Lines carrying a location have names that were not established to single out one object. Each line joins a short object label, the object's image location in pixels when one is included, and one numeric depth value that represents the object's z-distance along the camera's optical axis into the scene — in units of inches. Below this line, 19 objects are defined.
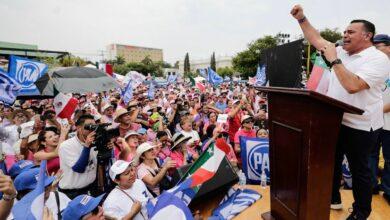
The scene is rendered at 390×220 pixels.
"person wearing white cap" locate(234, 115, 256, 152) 237.0
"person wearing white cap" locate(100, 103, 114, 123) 325.6
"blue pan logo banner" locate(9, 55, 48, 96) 267.0
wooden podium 80.0
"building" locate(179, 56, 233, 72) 4940.5
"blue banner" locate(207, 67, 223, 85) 687.1
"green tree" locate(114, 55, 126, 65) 3580.2
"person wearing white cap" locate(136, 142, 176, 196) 159.6
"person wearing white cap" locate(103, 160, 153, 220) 127.4
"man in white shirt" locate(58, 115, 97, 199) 149.6
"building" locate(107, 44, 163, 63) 5723.4
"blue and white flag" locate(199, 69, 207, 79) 868.4
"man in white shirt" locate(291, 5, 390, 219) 88.0
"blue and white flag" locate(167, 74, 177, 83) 993.2
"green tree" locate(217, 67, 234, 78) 2881.9
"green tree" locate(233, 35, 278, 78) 1578.5
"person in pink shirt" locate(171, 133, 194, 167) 201.3
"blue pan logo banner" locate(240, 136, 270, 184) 187.6
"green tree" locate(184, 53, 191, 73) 3818.2
